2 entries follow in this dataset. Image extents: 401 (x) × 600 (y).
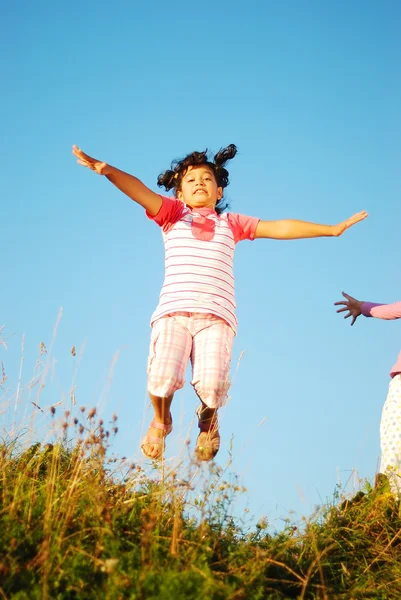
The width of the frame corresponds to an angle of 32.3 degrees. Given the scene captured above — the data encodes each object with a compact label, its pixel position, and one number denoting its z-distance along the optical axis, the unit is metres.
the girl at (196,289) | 5.76
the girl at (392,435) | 5.63
